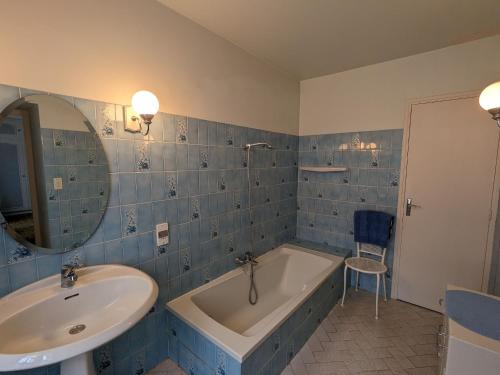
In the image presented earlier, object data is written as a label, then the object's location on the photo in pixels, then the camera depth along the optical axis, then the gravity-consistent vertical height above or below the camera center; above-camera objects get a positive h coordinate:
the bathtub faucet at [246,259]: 2.30 -0.94
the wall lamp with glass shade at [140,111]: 1.40 +0.31
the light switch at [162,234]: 1.70 -0.52
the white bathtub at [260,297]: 1.50 -1.11
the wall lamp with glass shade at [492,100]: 1.38 +0.38
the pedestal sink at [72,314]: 0.85 -0.68
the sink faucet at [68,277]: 1.21 -0.59
